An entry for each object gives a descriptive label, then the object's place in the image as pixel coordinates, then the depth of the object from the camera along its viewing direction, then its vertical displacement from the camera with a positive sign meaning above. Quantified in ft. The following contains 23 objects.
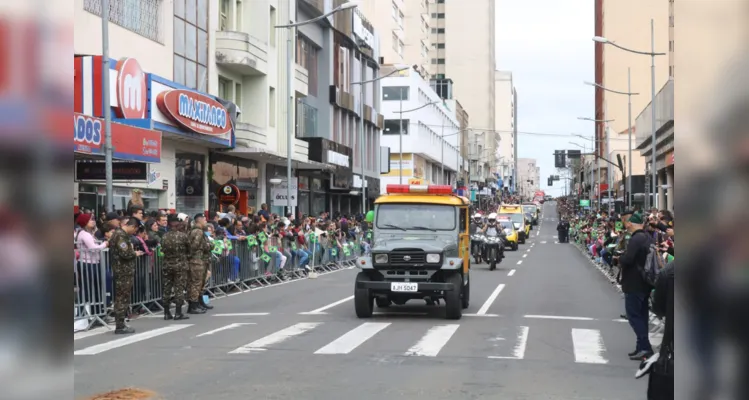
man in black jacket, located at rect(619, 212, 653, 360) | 38.14 -3.78
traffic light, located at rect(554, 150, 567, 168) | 269.81 +12.81
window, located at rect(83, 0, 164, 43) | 86.12 +19.01
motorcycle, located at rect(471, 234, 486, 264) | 113.72 -5.98
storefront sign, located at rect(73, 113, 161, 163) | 63.16 +4.85
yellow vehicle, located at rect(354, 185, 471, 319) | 52.65 -3.06
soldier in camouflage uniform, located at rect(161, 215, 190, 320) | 53.21 -3.87
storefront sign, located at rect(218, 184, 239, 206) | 119.85 +0.82
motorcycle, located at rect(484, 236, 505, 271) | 107.76 -6.15
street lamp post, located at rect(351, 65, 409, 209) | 168.55 +17.40
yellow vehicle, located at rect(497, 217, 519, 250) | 169.58 -6.51
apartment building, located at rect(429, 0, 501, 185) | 543.39 +90.57
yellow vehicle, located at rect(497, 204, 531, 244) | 201.05 -3.42
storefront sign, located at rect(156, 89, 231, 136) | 91.97 +9.97
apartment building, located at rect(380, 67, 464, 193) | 274.57 +23.59
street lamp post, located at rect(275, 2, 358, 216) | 113.16 +8.39
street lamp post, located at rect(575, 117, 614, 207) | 263.49 +15.93
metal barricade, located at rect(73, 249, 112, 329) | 47.98 -4.55
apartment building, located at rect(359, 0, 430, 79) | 278.26 +58.72
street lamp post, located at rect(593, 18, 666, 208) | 121.94 +9.77
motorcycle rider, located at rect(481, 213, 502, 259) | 109.89 -3.54
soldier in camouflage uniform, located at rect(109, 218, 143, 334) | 46.96 -3.42
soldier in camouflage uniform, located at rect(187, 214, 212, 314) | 55.11 -3.76
